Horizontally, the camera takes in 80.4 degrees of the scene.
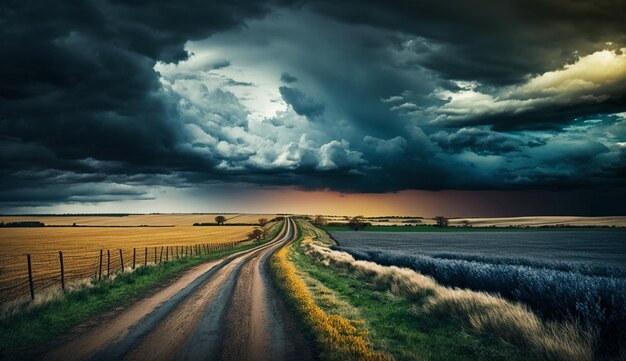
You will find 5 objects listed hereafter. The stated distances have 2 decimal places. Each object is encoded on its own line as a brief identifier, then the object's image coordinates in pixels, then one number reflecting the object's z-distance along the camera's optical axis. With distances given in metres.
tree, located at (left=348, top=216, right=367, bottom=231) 144.39
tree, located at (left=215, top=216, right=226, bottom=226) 192.02
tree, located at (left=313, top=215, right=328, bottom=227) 183.93
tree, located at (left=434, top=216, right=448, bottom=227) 163.88
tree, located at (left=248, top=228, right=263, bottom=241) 88.79
